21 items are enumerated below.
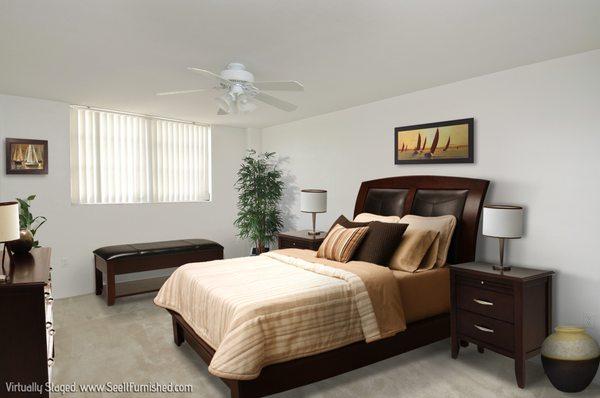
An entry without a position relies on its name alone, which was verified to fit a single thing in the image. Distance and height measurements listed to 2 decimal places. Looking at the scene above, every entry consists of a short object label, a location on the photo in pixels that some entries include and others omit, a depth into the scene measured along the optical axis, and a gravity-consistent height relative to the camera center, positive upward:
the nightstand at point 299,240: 4.57 -0.56
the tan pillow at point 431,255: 3.41 -0.54
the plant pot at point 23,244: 2.80 -0.36
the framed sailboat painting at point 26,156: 4.46 +0.44
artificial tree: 6.00 -0.15
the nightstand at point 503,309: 2.77 -0.87
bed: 2.50 -0.95
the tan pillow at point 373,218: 3.94 -0.26
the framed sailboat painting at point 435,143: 3.71 +0.51
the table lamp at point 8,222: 2.18 -0.16
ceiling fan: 2.96 +0.81
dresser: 1.95 -0.70
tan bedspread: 2.34 -0.78
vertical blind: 5.20 +0.51
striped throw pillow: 3.51 -0.46
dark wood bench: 4.55 -0.80
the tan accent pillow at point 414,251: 3.30 -0.50
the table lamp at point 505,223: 2.97 -0.23
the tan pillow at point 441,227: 3.48 -0.31
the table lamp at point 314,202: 4.93 -0.11
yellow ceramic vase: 2.63 -1.12
